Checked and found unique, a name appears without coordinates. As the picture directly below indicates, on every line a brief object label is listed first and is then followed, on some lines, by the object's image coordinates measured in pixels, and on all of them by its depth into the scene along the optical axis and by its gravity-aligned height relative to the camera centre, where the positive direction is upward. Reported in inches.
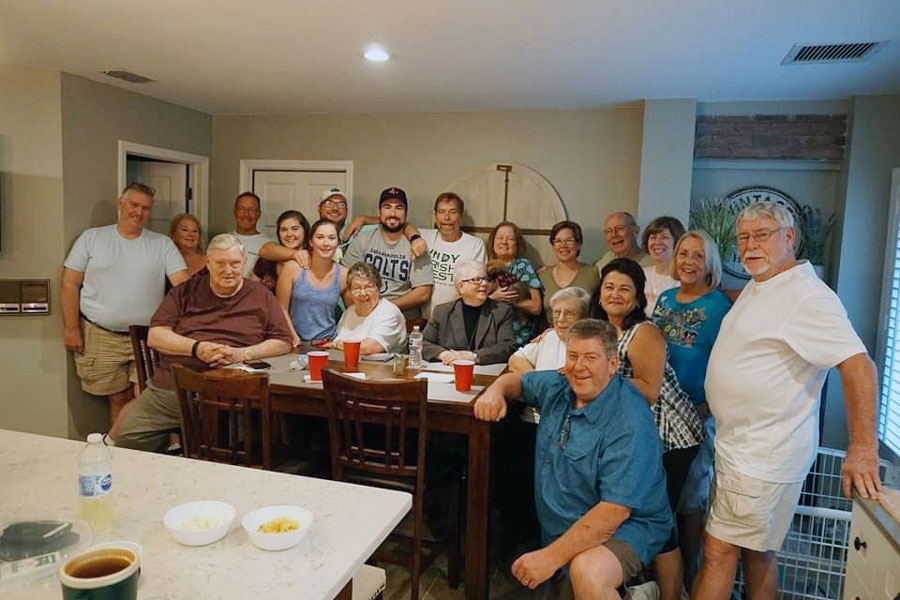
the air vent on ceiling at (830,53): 114.5 +41.4
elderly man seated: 112.1 -16.7
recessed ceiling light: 125.9 +40.5
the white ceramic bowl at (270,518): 46.4 -21.7
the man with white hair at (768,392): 72.9 -15.0
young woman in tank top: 143.9 -11.0
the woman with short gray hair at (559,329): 102.6 -11.7
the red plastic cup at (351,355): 111.7 -19.1
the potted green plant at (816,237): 156.1 +8.6
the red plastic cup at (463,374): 100.5 -19.4
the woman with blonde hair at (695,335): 97.8 -11.2
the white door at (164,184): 199.6 +18.0
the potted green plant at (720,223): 156.1 +10.9
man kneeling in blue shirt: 74.5 -27.1
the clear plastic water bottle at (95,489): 48.6 -19.8
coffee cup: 34.2 -19.3
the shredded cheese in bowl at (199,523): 48.8 -22.3
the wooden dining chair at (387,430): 88.5 -26.5
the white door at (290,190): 200.7 +18.4
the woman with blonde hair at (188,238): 171.9 +0.9
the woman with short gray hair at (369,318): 127.7 -14.4
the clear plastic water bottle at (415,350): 117.7 -18.6
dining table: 94.3 -26.8
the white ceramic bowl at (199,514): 46.9 -21.9
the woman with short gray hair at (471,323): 129.7 -14.4
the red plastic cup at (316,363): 104.1 -19.4
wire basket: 94.7 -44.3
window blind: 127.0 -21.1
